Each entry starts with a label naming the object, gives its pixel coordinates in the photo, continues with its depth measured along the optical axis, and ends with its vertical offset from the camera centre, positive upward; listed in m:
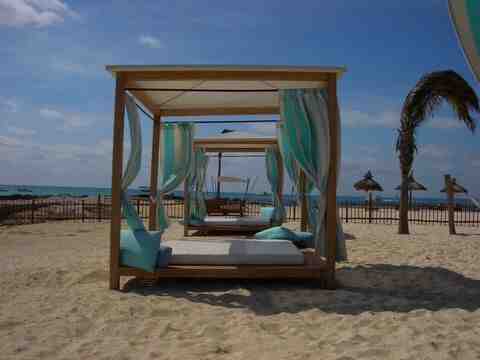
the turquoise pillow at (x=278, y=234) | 6.57 -0.63
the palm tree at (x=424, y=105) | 9.34 +2.04
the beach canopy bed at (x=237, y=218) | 9.94 -0.03
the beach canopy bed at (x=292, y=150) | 4.59 +0.24
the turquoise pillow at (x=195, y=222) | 9.90 -0.68
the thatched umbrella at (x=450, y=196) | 10.01 +0.03
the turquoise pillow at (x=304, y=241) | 6.54 -0.71
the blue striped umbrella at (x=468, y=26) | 1.47 +0.60
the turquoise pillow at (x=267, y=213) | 10.53 -0.47
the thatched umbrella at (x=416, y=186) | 20.60 +0.50
